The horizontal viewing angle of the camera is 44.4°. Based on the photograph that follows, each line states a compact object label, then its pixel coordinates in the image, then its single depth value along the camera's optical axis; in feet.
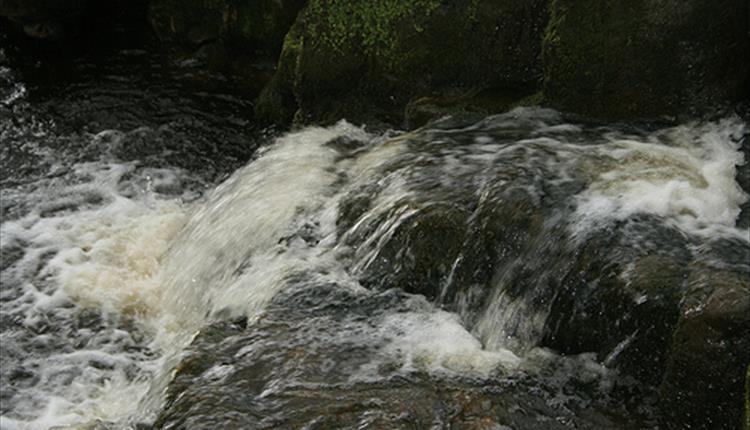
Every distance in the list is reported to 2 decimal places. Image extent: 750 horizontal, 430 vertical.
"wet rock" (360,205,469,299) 17.02
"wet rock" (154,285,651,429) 13.51
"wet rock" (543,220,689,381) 14.33
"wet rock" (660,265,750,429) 13.14
